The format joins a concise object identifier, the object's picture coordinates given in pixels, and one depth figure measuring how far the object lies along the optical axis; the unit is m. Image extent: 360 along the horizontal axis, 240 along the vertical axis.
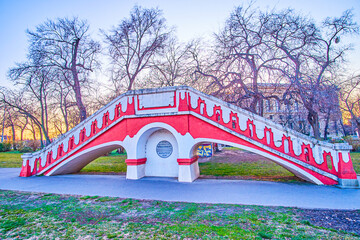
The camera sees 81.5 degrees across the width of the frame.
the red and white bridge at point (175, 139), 6.55
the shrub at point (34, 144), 31.20
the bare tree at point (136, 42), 17.76
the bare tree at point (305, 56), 10.99
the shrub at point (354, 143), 20.31
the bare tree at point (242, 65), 12.32
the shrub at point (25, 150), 29.39
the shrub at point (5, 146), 31.17
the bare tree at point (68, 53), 15.44
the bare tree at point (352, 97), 18.34
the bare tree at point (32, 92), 15.14
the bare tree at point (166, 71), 19.09
